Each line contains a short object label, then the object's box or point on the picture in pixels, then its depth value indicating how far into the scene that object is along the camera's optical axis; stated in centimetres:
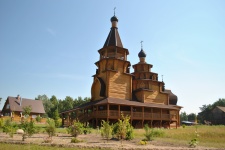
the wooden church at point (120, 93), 3005
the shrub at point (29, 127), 1356
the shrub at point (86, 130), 1934
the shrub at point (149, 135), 1612
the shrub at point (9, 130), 1446
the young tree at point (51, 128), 1365
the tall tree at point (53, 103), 7171
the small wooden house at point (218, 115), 5722
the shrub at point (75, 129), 1595
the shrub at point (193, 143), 1339
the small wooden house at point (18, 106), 4806
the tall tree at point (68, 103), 7902
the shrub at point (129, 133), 1588
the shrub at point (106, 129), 1432
